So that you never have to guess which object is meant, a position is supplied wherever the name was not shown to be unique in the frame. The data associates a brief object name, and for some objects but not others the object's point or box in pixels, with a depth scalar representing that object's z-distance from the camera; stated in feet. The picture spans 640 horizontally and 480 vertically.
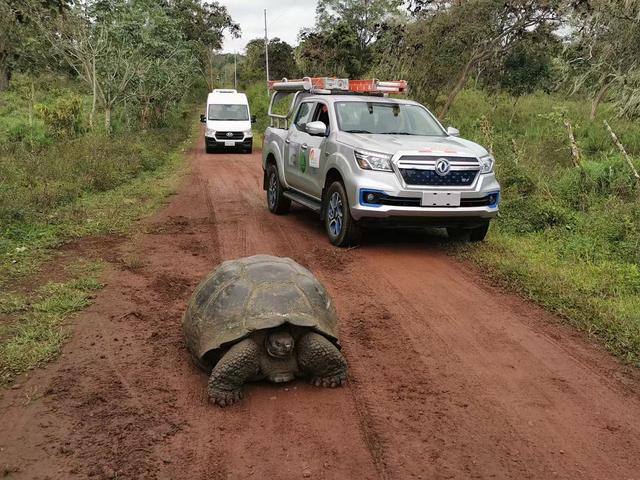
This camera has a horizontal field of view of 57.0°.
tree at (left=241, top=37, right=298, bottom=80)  158.10
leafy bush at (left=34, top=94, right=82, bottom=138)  56.49
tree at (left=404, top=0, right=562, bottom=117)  59.72
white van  67.41
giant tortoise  12.03
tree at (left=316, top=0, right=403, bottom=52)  99.66
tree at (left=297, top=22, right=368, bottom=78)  90.63
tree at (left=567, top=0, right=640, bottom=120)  32.23
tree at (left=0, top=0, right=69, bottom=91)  52.18
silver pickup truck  22.25
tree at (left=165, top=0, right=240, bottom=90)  152.66
